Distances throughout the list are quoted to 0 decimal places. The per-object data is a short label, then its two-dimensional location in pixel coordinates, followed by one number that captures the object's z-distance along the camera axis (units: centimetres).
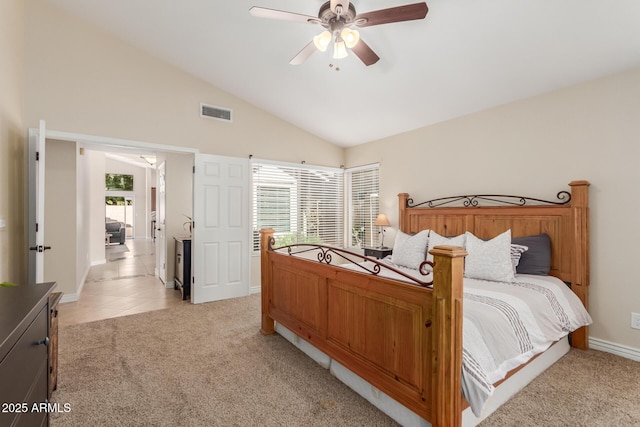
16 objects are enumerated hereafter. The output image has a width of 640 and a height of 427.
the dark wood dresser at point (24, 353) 94
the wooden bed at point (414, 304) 151
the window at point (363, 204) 530
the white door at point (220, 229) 430
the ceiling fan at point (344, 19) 197
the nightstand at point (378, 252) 453
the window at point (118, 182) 1249
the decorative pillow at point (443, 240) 319
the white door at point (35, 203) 283
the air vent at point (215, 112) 442
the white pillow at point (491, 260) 274
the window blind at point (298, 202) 496
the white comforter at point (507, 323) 160
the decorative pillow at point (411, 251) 338
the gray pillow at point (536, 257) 295
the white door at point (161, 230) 535
